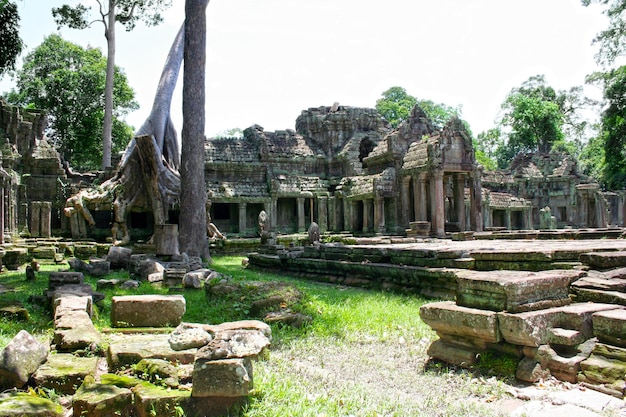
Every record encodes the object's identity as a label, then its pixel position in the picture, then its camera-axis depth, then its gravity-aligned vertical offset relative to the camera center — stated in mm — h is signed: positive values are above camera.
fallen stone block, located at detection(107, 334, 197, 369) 4422 -1142
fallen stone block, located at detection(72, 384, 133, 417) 3422 -1210
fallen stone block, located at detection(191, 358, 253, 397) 3736 -1153
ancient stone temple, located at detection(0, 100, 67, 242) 21188 +2198
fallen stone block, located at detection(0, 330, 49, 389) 3756 -1027
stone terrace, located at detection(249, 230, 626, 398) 4387 -960
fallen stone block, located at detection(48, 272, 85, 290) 8398 -902
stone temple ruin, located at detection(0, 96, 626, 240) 21500 +1936
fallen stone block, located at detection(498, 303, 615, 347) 4520 -964
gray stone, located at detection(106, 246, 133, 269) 13492 -899
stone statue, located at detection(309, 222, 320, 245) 18859 -504
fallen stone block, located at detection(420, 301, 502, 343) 4766 -995
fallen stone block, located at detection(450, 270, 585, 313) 4785 -706
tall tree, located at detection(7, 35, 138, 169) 36250 +9613
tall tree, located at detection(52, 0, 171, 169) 27516 +11315
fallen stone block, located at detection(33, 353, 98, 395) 3912 -1170
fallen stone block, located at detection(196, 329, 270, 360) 3875 -958
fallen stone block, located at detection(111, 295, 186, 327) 6180 -1076
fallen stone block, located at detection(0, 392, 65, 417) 3223 -1181
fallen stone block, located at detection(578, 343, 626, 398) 4086 -1263
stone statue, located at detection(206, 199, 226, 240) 22122 -363
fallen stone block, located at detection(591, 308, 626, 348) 4387 -963
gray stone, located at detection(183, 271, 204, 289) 10367 -1180
